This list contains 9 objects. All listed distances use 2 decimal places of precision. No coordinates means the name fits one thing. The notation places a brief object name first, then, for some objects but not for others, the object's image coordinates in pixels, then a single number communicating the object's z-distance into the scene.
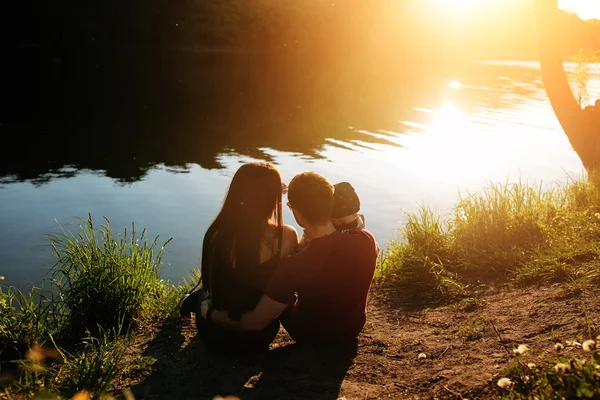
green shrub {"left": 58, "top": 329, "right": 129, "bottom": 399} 3.22
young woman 3.57
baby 4.30
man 3.44
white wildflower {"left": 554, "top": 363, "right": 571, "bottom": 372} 2.18
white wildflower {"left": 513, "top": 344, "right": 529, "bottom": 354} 2.36
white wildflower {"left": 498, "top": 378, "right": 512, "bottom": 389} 2.38
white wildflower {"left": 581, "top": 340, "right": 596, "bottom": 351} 2.18
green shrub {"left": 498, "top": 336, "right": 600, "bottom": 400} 2.23
